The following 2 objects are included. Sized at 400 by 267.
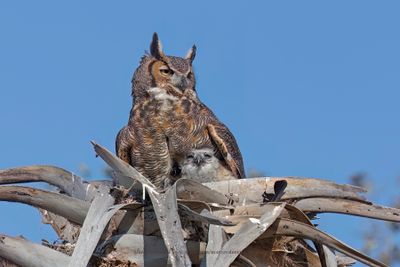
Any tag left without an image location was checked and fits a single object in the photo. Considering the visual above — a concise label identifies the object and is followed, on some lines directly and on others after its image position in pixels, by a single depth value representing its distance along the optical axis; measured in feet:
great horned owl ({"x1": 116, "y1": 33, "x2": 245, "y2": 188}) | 29.89
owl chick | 29.73
